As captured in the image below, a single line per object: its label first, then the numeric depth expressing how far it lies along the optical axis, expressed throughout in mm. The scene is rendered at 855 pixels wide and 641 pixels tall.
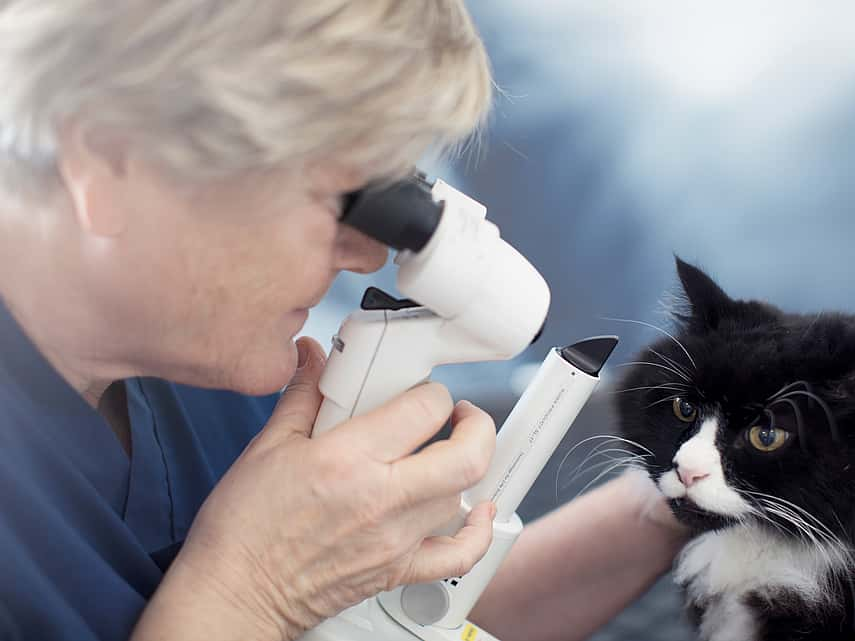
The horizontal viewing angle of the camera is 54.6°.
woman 599
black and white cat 922
